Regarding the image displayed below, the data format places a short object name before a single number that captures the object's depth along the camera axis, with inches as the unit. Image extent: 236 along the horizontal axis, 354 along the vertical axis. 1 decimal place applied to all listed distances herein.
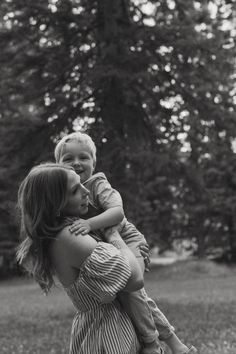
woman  118.4
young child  130.8
